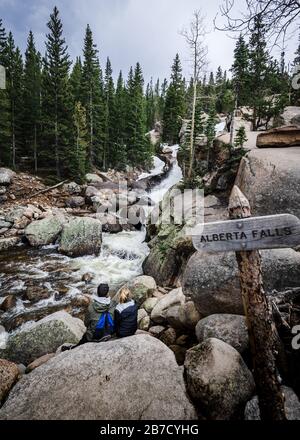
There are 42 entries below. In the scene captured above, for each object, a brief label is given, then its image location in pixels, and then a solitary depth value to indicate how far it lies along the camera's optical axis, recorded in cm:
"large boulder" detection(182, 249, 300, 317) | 553
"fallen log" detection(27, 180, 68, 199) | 2357
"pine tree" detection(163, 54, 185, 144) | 4656
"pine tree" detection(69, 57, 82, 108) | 3529
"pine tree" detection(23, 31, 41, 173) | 3030
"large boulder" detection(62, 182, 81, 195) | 2658
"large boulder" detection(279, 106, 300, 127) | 2092
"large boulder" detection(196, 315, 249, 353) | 482
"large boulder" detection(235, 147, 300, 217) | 798
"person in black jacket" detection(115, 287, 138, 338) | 521
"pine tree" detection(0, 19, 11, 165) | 2627
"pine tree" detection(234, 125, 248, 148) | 1393
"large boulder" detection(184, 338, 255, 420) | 362
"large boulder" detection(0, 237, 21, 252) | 1503
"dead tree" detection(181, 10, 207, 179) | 1877
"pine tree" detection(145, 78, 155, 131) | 6685
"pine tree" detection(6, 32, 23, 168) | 2880
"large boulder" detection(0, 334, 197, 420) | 357
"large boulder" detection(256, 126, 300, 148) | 1072
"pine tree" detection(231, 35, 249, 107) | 2361
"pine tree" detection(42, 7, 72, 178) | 2767
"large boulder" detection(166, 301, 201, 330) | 648
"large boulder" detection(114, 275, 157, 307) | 924
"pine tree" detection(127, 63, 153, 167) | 3912
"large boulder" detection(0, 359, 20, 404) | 419
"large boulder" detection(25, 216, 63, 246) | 1581
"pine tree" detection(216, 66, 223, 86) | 8009
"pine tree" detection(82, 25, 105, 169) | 3412
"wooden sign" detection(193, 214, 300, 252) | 266
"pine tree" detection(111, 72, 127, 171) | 3822
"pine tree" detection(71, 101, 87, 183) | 2830
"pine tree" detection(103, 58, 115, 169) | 3810
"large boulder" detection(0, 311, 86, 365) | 645
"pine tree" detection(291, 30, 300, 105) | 2250
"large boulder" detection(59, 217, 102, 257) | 1463
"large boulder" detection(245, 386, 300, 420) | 334
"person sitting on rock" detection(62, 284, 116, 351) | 517
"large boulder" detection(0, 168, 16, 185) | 2376
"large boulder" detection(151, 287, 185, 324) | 751
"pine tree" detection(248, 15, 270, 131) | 2185
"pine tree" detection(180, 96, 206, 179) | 2592
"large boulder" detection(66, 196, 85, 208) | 2358
